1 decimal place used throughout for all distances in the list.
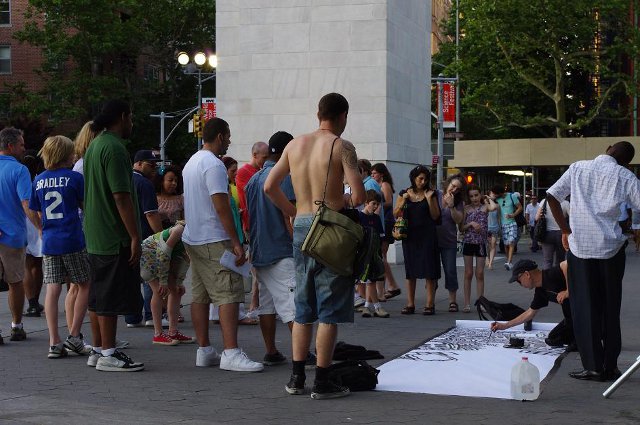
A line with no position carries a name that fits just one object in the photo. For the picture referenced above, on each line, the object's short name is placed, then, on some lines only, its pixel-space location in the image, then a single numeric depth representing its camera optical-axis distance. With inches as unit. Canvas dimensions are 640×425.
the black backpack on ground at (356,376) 305.9
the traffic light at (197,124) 1182.9
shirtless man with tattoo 294.5
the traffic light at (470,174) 1534.6
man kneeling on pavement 391.9
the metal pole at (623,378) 288.7
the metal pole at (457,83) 2014.0
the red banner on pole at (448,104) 1675.7
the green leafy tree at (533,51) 1916.8
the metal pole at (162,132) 1944.9
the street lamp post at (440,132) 1513.3
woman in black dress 514.3
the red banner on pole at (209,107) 1294.9
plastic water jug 290.2
